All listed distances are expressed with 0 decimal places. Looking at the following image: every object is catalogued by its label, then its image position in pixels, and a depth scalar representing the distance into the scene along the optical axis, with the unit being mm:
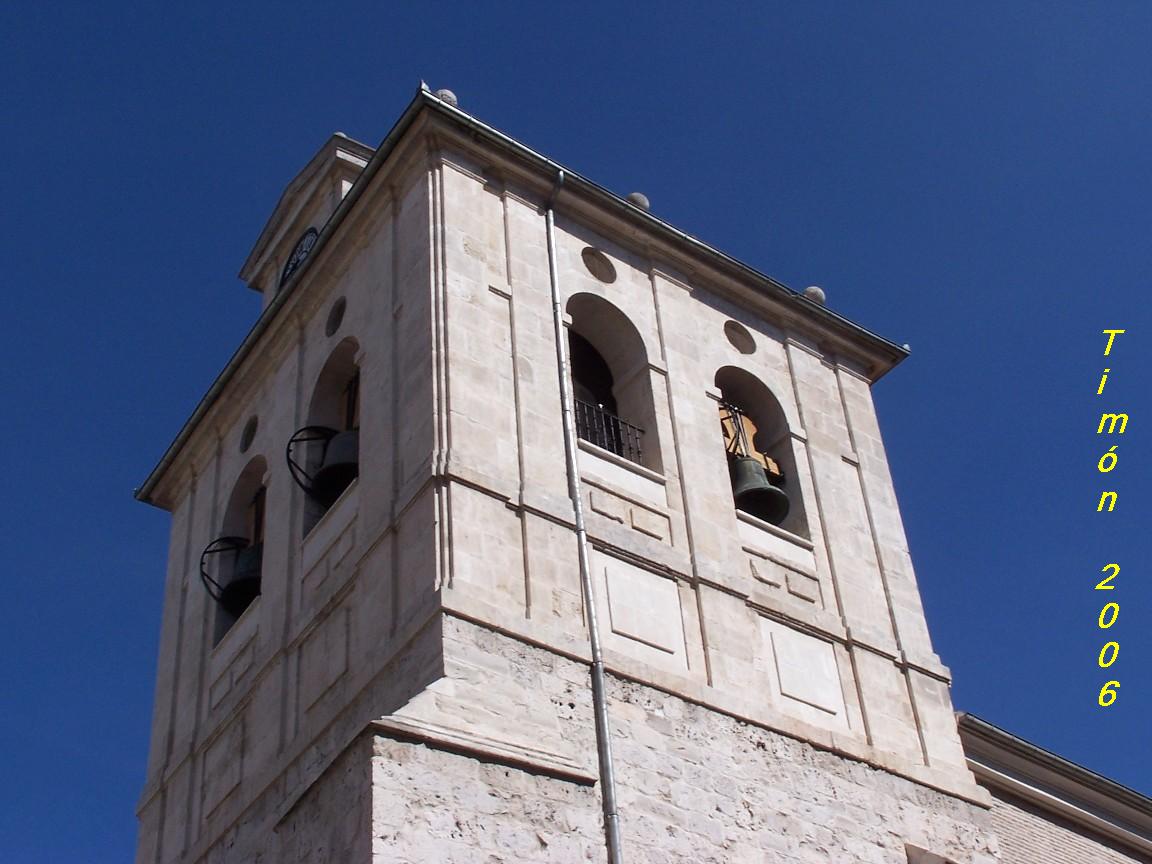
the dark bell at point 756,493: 19531
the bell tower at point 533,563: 15180
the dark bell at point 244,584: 20156
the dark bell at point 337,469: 18922
